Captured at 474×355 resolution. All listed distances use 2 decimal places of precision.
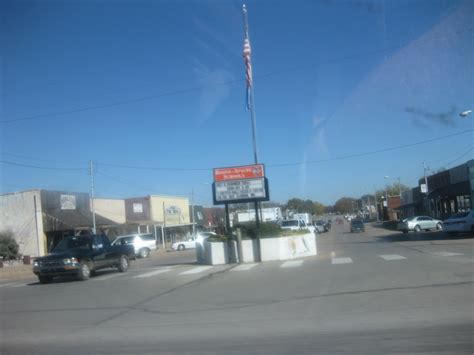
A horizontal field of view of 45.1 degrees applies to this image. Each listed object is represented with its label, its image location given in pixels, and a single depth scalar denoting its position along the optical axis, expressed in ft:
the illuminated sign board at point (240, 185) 84.69
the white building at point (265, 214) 248.13
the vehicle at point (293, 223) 149.98
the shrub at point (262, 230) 81.30
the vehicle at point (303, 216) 233.19
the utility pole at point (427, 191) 210.67
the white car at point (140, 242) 138.36
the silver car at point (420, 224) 154.71
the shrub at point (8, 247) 138.92
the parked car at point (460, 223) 105.50
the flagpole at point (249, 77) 82.43
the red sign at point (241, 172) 84.69
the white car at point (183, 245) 176.24
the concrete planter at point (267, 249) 80.07
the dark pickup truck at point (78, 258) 67.21
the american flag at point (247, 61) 82.69
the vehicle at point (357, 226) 204.03
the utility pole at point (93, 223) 156.80
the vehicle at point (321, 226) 228.02
